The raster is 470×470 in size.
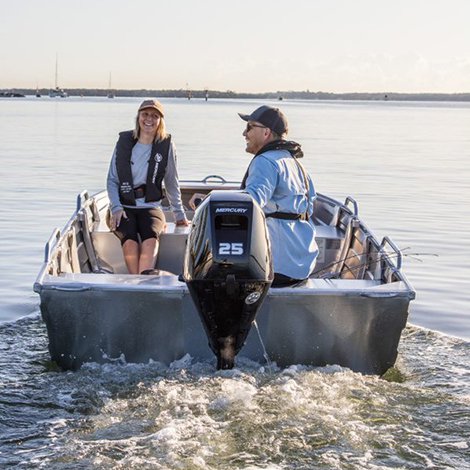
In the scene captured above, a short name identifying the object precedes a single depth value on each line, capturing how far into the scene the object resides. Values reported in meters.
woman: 7.55
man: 5.98
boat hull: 5.93
